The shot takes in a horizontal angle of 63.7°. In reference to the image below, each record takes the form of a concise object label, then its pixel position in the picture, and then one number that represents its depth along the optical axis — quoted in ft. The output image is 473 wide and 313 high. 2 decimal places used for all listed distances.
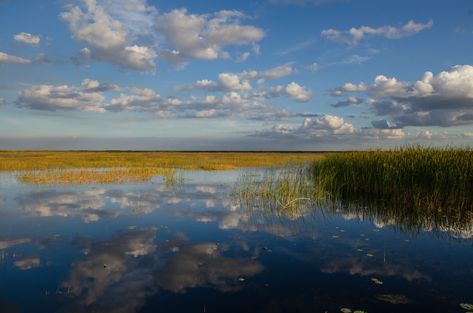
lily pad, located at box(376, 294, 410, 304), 23.53
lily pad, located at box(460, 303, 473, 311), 22.67
